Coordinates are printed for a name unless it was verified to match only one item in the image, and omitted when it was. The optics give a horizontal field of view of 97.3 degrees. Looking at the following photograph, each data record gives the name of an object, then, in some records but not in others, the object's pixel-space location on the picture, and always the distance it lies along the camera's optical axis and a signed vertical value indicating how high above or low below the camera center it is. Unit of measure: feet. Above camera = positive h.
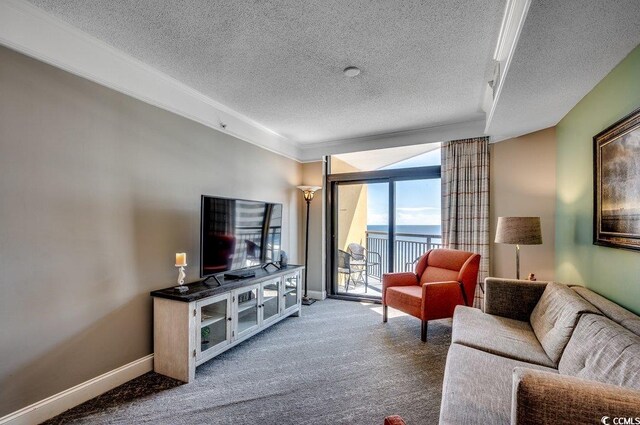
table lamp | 8.76 -0.37
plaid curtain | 11.67 +0.90
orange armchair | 9.84 -2.55
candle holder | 7.79 -1.31
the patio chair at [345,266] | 15.76 -2.69
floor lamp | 14.41 -0.99
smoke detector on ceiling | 7.79 +4.14
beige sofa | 3.05 -2.18
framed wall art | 5.31 +0.75
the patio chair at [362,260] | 15.81 -2.35
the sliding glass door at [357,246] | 15.57 -1.53
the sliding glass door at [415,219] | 13.41 -0.02
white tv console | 7.36 -3.01
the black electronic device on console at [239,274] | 9.46 -1.98
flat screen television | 8.57 -0.56
